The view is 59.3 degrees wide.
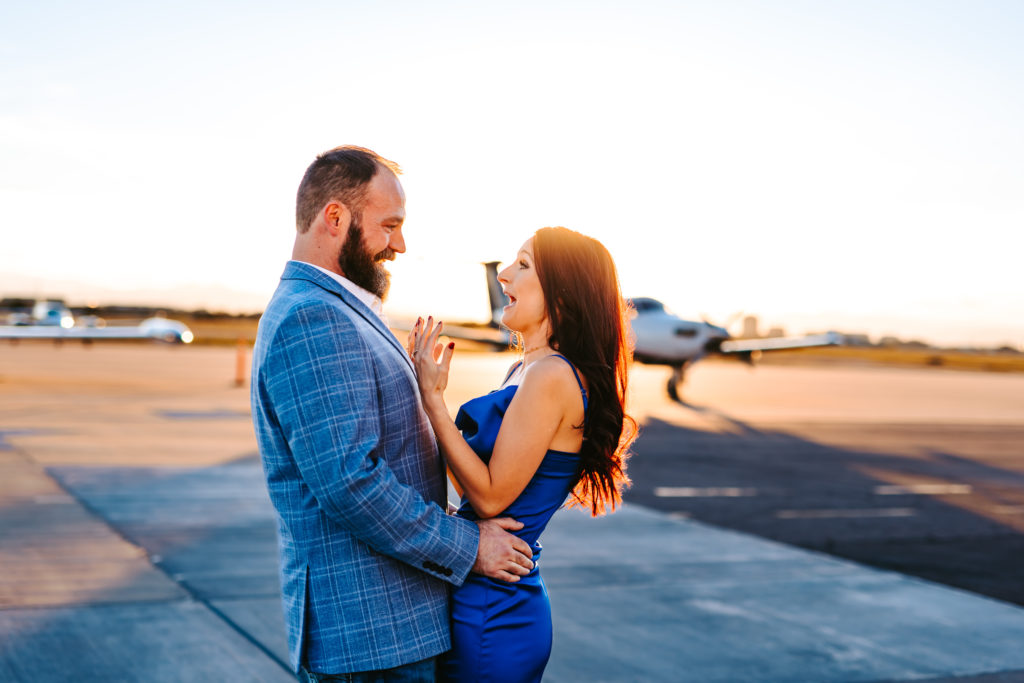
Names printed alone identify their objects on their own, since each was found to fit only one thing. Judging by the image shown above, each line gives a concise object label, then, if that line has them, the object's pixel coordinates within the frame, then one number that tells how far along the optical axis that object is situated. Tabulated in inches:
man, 81.1
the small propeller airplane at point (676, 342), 959.0
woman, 90.3
